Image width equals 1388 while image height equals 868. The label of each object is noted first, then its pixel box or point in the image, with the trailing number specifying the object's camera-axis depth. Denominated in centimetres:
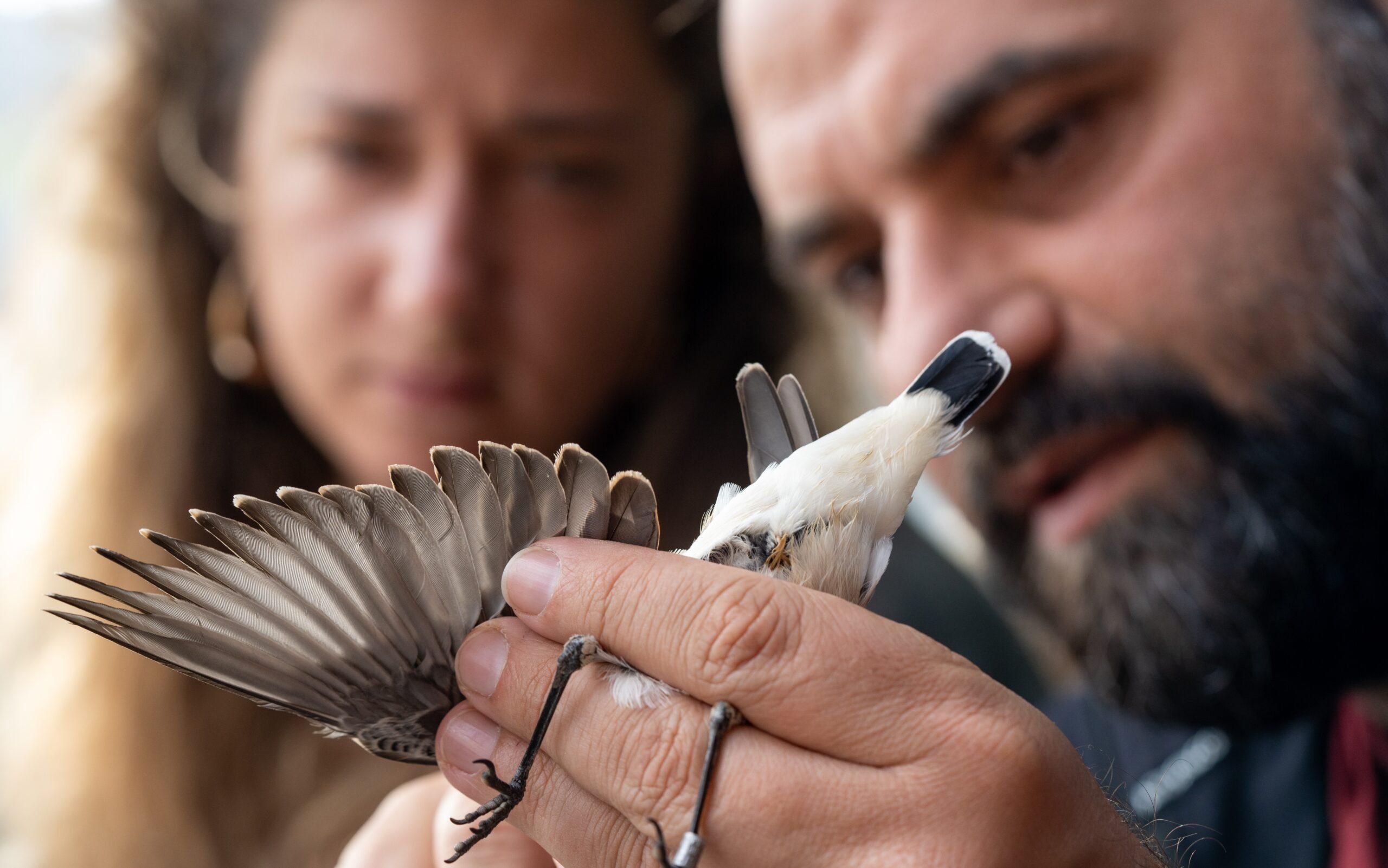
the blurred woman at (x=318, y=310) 60
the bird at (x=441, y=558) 32
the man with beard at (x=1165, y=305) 44
